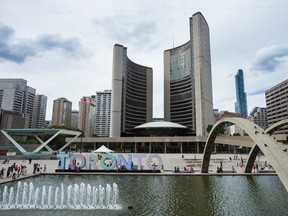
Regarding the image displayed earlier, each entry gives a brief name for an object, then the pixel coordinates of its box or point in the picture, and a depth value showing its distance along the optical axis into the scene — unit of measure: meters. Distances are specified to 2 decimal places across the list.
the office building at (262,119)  196.95
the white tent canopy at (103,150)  44.08
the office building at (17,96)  161.12
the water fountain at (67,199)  14.16
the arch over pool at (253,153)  21.77
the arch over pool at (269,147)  9.34
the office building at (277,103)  125.23
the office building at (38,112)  193.54
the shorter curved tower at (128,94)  125.31
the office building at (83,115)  195.12
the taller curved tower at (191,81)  116.94
